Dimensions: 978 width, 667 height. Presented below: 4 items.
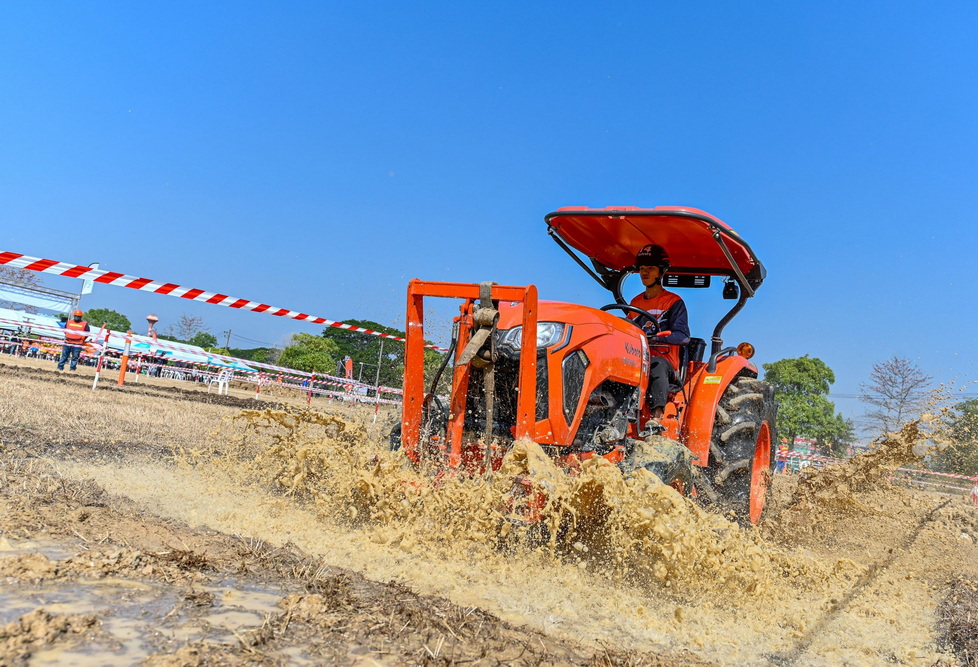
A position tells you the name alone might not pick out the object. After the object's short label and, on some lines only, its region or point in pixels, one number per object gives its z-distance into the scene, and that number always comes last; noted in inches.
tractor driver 214.5
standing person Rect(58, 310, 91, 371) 615.8
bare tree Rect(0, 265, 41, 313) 1724.9
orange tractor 174.4
